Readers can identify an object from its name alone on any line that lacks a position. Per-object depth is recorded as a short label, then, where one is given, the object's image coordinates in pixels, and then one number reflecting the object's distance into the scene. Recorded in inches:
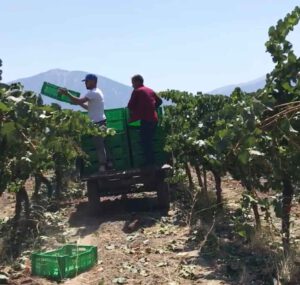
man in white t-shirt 349.1
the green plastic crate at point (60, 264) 224.1
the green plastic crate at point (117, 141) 364.5
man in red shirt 344.8
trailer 339.6
